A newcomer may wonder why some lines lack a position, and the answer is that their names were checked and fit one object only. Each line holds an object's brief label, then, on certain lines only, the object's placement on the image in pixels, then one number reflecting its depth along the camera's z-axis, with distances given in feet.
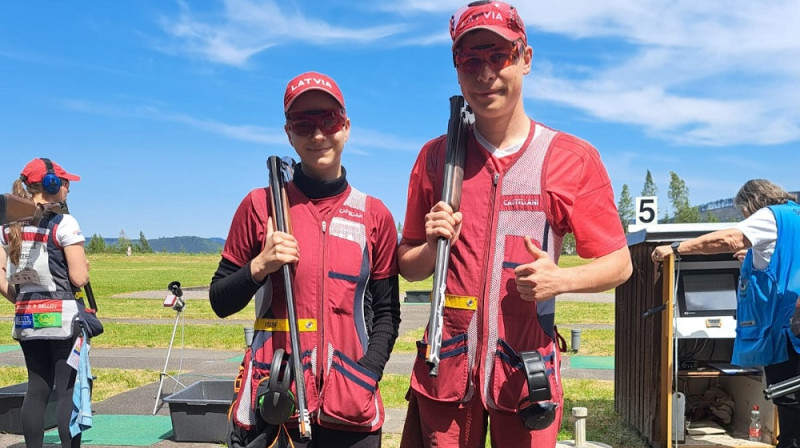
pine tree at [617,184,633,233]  287.18
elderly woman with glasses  14.79
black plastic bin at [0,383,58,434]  20.76
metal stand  22.90
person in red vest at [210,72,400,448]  8.05
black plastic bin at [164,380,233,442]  19.60
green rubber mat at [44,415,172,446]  20.98
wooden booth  18.98
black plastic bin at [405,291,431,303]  72.18
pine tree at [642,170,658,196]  299.99
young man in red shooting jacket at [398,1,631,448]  7.28
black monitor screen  20.79
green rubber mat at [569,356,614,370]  34.14
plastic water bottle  20.76
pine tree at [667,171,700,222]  275.39
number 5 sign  21.19
